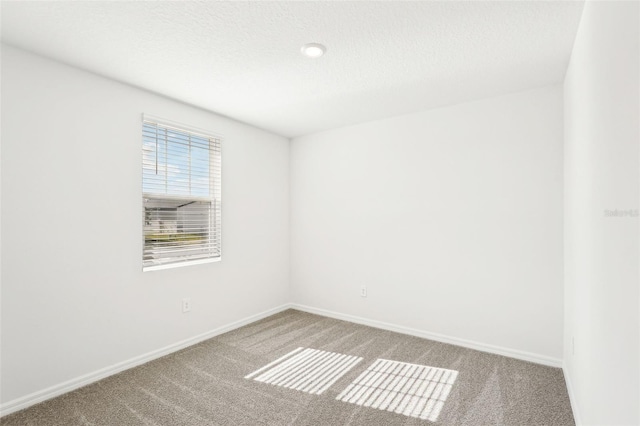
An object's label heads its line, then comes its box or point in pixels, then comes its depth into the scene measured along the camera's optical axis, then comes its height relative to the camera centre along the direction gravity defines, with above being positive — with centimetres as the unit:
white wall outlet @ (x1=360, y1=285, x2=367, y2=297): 375 -88
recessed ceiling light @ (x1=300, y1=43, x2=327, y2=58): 208 +107
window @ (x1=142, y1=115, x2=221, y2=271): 289 +19
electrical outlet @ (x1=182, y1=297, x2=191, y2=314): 311 -85
